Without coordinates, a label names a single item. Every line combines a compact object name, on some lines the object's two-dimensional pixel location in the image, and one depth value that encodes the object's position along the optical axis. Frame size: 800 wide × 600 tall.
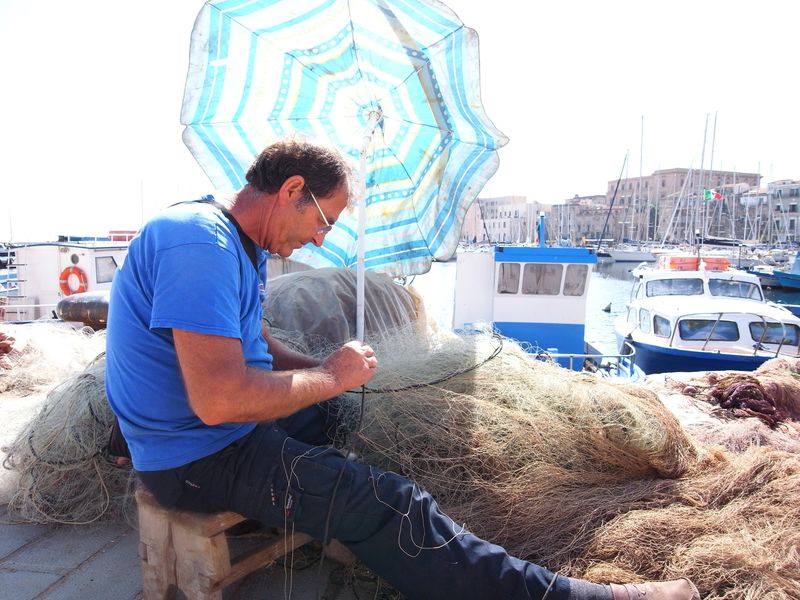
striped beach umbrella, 3.34
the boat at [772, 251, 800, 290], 34.91
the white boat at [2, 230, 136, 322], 14.20
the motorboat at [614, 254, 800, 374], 11.01
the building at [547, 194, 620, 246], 84.38
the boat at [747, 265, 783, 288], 36.84
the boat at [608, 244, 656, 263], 56.34
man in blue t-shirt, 1.56
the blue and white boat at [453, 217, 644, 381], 10.45
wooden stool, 1.80
